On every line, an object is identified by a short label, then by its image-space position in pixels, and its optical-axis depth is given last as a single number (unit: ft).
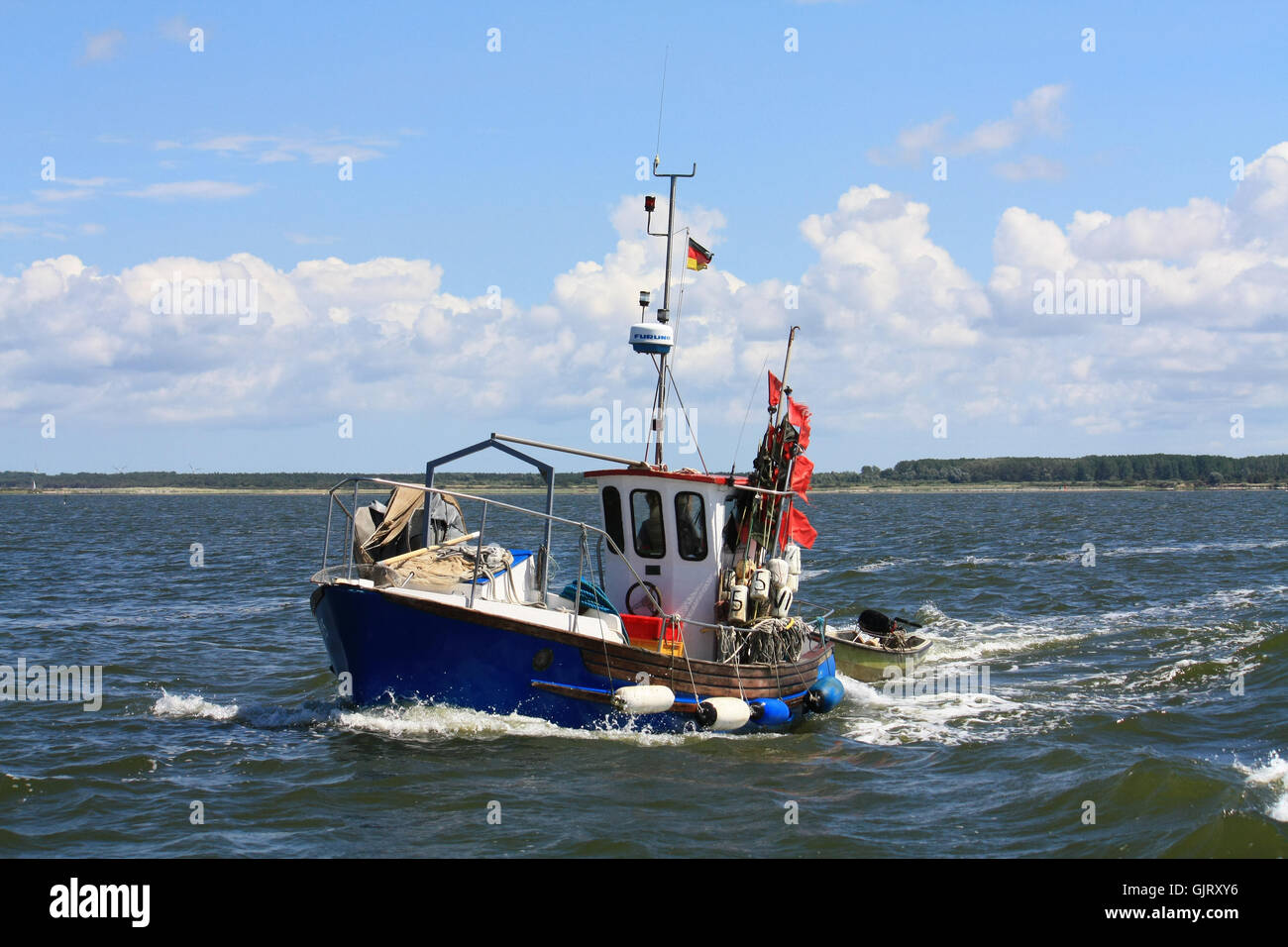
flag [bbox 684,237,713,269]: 57.98
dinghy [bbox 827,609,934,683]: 74.43
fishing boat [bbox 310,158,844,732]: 47.39
